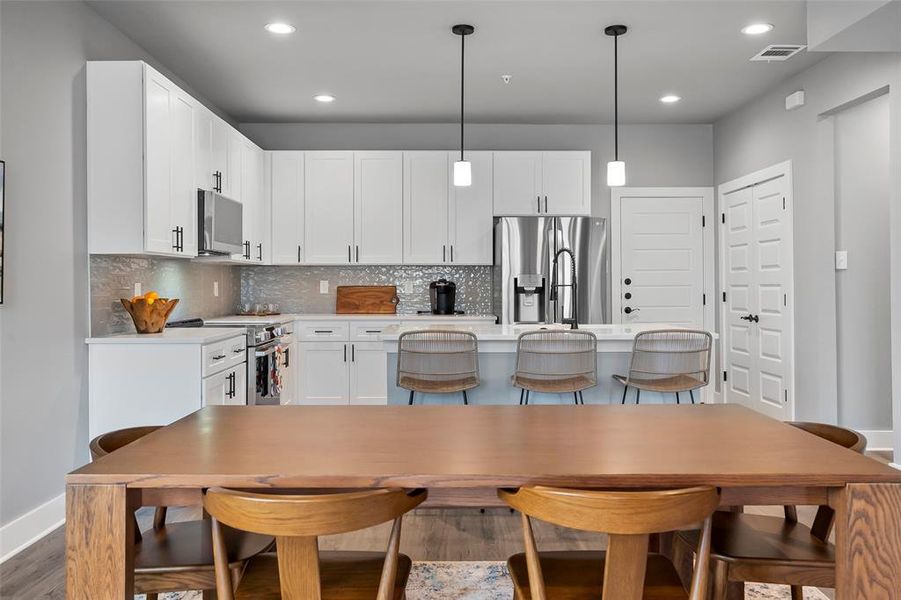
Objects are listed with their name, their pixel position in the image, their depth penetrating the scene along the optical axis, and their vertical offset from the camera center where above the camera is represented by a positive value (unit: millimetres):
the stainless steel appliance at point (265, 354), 4430 -409
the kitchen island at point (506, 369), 3633 -413
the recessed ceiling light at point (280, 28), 3896 +1638
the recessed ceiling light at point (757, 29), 3947 +1639
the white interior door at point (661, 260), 6367 +348
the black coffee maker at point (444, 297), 5992 +0
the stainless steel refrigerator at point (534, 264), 5613 +281
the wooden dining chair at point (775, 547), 1597 -660
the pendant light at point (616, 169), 3961 +777
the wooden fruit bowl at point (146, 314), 3701 -86
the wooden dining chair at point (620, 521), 1258 -443
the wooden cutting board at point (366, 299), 6227 -16
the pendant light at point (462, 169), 3969 +793
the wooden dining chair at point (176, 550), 1587 -656
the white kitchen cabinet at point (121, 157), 3475 +766
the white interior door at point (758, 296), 5137 -9
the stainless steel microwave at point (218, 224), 4277 +523
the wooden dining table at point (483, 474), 1405 -388
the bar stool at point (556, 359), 3463 -337
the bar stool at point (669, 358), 3496 -336
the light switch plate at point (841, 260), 4555 +243
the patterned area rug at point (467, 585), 2418 -1109
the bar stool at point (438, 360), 3453 -339
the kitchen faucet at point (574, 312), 3592 -90
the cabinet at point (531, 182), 5926 +1045
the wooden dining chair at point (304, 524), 1270 -450
